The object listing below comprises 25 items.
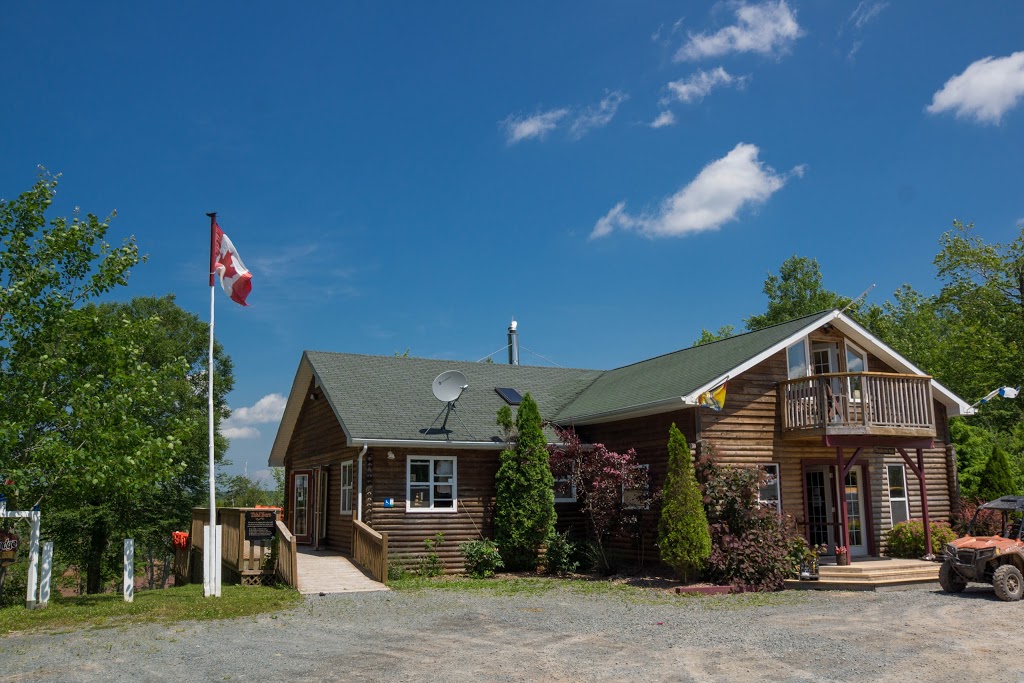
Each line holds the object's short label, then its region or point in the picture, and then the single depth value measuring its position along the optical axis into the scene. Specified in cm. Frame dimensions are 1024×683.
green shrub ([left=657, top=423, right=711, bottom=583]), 1572
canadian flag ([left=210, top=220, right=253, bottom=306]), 1614
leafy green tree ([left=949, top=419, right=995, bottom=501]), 2202
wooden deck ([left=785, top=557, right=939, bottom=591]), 1545
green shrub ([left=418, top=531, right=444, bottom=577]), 1814
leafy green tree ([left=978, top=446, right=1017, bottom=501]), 2056
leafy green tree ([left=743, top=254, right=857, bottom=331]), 5269
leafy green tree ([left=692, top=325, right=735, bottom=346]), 5647
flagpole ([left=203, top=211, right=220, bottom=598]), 1474
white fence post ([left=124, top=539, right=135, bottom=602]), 1441
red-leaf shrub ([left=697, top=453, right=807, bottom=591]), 1563
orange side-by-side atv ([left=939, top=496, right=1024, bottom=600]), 1338
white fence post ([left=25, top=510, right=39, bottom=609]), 1341
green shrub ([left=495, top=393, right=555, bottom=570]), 1820
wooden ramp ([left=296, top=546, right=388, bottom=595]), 1557
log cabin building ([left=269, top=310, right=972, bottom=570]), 1766
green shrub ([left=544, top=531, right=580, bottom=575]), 1833
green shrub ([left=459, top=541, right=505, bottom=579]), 1797
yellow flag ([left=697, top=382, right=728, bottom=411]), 1719
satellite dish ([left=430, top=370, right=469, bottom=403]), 1958
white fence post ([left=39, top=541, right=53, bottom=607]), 1367
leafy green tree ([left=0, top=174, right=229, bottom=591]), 1354
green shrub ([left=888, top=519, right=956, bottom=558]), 1819
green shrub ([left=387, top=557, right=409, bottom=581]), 1723
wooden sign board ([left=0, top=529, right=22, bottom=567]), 1388
